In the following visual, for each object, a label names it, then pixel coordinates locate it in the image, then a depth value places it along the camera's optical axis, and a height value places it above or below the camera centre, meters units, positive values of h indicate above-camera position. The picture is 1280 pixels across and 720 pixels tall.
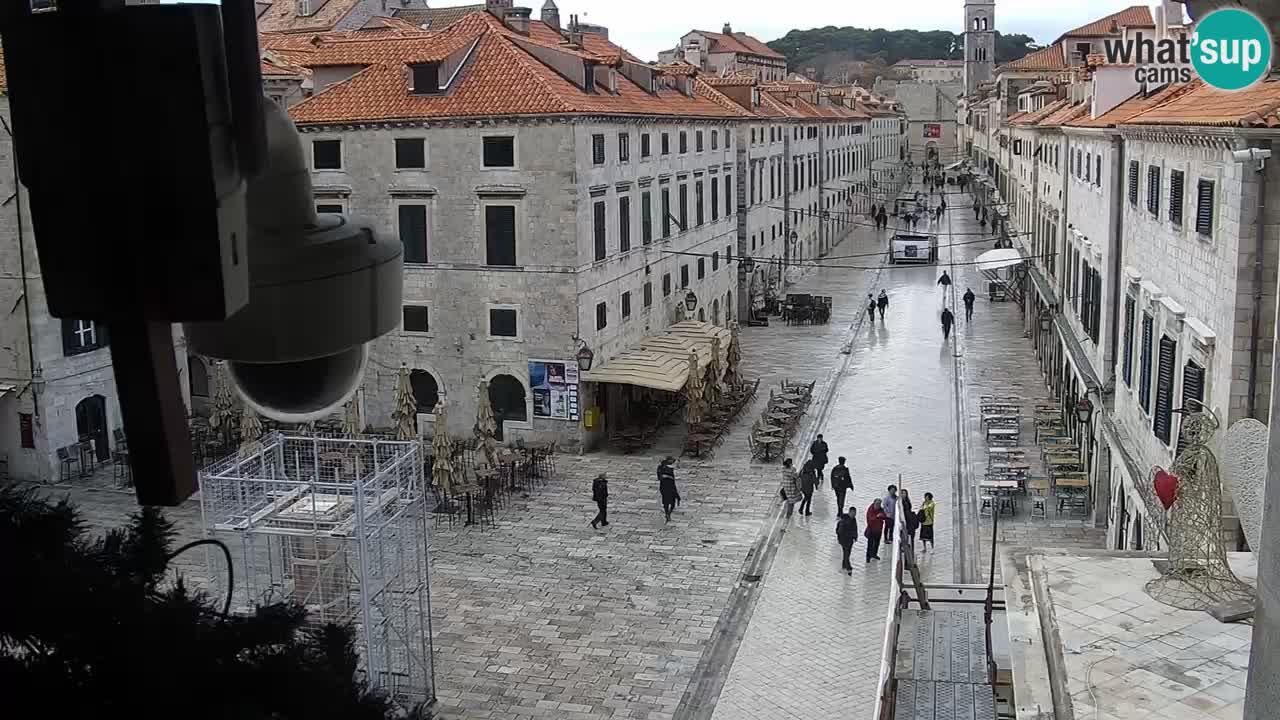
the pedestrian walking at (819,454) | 24.45 -6.12
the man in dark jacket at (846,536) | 19.38 -6.19
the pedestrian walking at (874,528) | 19.75 -6.19
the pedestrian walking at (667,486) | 21.75 -5.94
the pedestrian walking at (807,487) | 22.38 -6.20
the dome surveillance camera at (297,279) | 2.14 -0.20
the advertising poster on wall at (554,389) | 26.84 -5.08
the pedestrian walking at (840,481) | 21.62 -5.99
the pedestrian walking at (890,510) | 20.56 -6.15
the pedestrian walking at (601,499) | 21.39 -6.04
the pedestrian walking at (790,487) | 23.02 -6.40
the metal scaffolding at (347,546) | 13.22 -4.30
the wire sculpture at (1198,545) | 10.16 -3.42
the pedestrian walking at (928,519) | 20.19 -6.19
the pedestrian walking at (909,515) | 19.86 -6.13
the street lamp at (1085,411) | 21.86 -4.88
